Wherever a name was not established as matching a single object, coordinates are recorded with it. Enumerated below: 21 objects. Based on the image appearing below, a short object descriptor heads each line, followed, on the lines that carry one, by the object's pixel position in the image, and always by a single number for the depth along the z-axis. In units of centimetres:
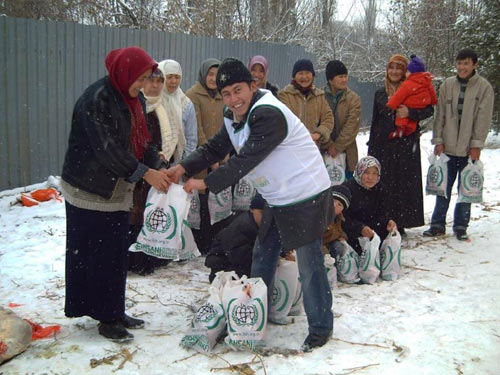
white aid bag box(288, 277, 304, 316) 408
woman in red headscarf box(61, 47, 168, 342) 321
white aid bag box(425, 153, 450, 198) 608
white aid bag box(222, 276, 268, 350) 342
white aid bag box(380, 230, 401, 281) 497
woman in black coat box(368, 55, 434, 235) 612
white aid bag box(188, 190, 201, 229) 505
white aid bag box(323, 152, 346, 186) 588
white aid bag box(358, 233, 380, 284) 485
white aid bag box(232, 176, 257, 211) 539
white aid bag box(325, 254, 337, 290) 466
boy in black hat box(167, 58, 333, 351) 318
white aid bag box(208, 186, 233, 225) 526
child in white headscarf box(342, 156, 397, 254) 524
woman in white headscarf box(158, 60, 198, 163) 512
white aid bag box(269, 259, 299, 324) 393
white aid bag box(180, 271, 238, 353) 343
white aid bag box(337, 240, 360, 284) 482
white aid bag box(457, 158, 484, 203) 600
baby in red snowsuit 590
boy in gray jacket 602
